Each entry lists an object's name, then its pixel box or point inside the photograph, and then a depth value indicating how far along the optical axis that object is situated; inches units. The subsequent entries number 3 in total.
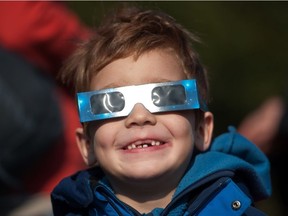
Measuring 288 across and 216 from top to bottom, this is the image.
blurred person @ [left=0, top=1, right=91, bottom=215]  167.5
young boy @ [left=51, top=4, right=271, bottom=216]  109.4
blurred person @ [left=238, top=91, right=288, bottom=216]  173.3
